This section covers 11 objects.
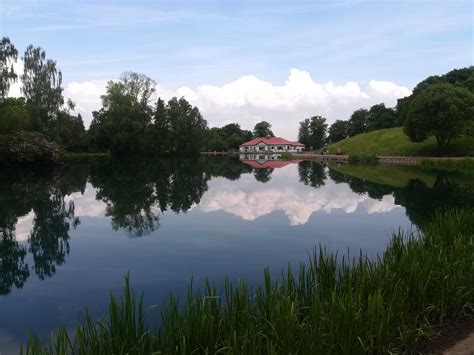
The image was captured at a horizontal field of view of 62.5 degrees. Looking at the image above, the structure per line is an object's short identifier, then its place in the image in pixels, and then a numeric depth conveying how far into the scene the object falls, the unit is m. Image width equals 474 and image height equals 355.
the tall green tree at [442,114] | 50.56
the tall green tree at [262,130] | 144.38
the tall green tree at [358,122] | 107.06
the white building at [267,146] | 126.56
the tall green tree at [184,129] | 82.00
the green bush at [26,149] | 37.97
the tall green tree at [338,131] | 111.26
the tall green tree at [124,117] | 75.06
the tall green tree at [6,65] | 39.97
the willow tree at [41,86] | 58.91
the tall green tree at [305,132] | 134.95
